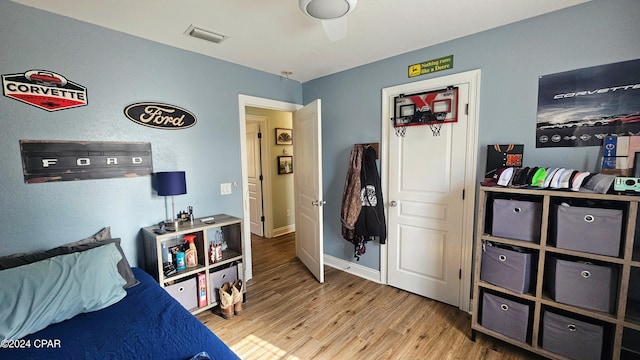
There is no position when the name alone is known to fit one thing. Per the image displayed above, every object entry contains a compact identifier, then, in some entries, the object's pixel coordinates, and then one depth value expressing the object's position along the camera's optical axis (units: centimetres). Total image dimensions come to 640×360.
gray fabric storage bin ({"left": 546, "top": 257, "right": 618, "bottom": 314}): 155
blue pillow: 134
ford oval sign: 222
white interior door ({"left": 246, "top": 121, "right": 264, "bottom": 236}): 464
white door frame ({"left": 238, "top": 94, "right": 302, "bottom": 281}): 291
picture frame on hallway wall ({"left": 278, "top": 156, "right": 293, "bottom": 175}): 468
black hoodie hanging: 273
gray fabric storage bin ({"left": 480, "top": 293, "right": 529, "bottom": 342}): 182
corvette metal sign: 174
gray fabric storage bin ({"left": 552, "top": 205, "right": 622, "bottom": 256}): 151
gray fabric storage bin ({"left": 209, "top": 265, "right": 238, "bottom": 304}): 242
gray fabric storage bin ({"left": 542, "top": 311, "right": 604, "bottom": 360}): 159
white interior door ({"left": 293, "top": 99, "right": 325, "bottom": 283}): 285
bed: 123
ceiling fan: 133
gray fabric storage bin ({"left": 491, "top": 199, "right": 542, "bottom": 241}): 177
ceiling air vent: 209
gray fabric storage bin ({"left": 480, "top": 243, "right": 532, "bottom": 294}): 179
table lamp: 220
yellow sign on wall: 236
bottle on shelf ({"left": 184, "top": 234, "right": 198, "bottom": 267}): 235
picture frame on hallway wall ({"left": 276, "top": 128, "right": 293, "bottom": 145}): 459
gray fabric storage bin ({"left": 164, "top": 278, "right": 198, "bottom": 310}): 221
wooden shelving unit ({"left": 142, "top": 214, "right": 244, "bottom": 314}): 213
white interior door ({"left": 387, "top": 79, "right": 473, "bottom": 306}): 238
